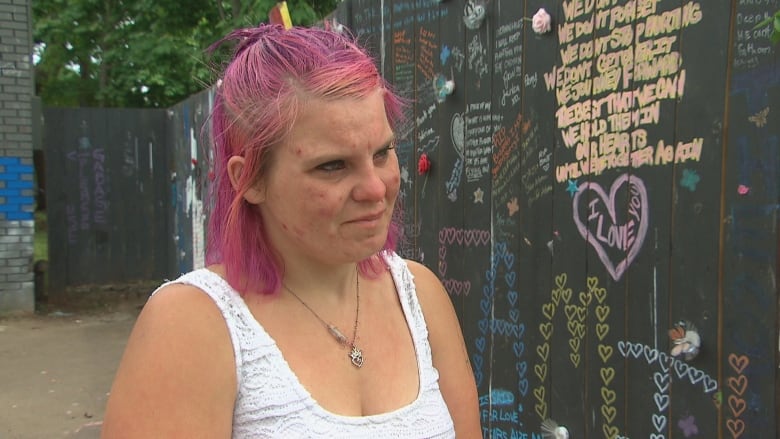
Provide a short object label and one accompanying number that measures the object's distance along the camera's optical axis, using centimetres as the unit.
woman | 124
